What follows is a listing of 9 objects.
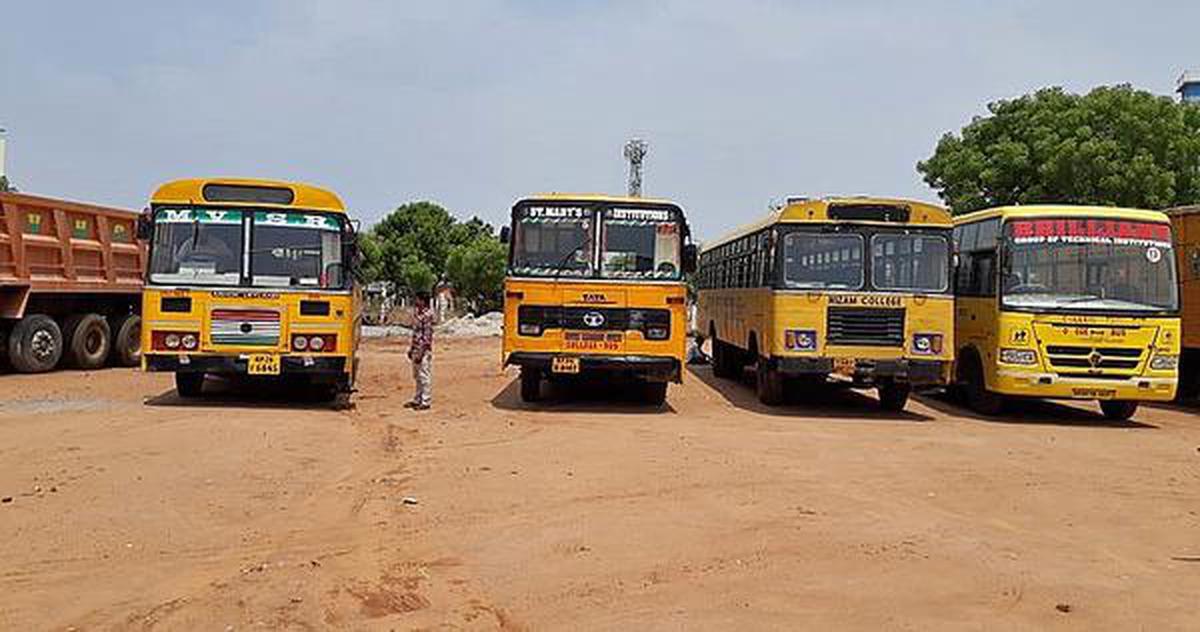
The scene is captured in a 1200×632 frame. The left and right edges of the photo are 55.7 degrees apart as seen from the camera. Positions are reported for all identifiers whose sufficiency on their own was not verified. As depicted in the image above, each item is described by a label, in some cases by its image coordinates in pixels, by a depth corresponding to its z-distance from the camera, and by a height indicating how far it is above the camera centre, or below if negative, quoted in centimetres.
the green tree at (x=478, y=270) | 5178 +165
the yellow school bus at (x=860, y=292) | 1477 +30
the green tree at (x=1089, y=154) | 2808 +424
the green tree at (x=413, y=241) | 5506 +312
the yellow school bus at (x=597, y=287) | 1430 +27
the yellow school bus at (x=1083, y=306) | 1477 +18
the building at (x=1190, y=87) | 7475 +1555
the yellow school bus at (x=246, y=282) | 1339 +22
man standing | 1473 -56
